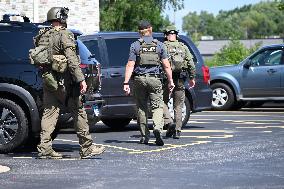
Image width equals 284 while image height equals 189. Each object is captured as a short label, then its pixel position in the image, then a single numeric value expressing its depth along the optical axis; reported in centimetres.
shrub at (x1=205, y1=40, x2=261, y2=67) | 5922
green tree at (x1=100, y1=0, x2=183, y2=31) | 6406
